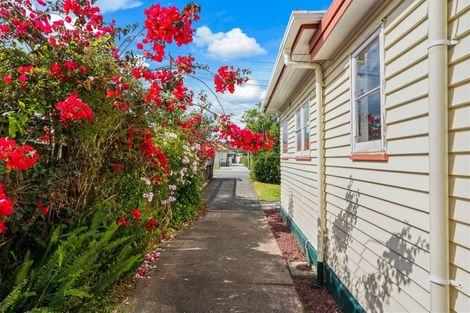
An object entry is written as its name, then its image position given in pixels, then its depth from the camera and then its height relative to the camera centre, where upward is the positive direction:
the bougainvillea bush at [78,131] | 2.66 +0.27
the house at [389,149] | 1.84 +0.12
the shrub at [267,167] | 18.84 -0.34
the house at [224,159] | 50.80 +0.20
